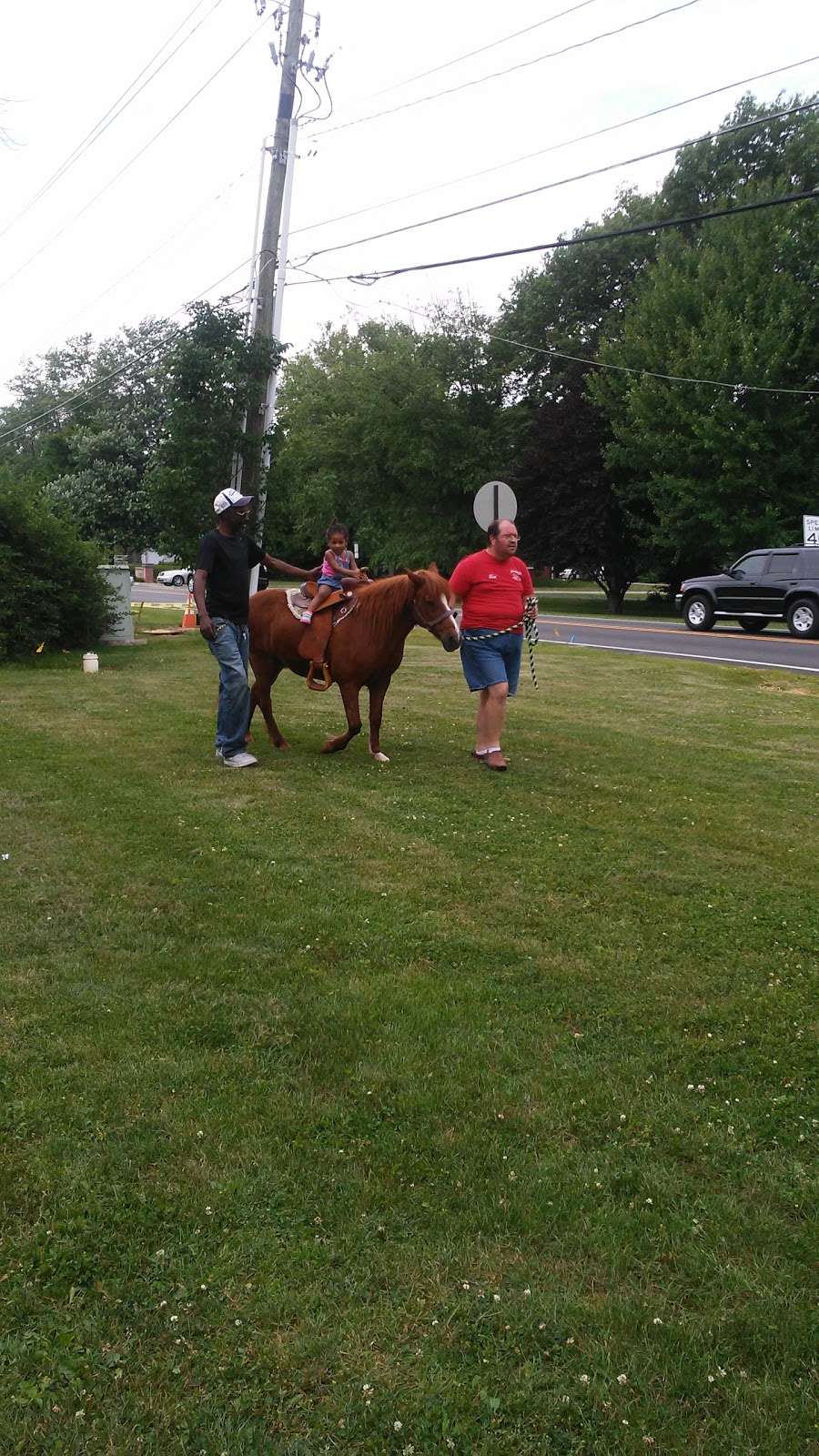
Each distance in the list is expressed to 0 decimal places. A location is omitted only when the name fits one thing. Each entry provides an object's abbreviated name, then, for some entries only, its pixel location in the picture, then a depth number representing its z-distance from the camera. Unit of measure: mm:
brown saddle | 8492
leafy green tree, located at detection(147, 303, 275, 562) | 16344
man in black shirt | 7965
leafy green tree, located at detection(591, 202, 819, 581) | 28984
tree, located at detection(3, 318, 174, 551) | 29281
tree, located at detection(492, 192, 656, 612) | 34969
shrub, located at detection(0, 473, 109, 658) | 14609
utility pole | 16359
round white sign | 14188
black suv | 22203
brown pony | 8039
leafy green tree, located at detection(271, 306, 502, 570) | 41719
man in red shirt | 8398
